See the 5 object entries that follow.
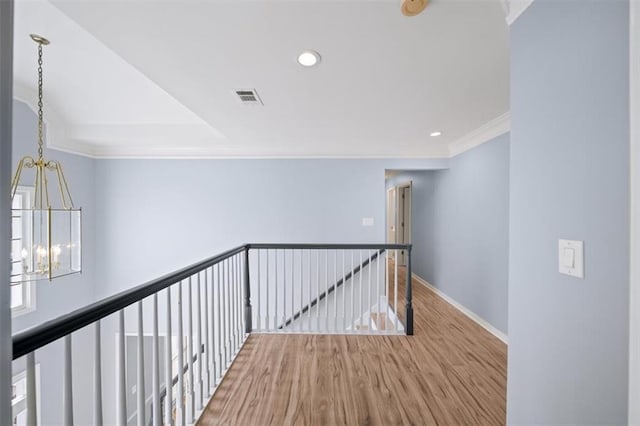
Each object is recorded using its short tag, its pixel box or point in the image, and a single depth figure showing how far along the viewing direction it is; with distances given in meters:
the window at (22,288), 2.91
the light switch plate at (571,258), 0.80
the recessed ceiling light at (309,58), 1.57
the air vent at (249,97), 2.06
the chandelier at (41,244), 2.02
